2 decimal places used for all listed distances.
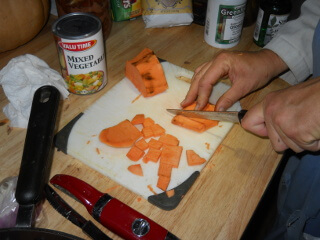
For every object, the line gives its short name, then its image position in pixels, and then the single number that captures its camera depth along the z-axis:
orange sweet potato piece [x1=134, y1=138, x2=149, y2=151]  0.87
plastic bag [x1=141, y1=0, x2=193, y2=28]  1.23
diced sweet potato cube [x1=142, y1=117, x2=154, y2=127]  0.93
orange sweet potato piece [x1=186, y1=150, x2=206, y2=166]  0.84
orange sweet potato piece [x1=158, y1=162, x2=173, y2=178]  0.81
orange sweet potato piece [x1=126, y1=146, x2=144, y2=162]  0.85
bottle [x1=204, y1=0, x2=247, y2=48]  1.06
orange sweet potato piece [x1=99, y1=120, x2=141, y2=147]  0.88
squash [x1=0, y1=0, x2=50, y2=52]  1.04
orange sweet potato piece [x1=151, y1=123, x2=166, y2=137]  0.90
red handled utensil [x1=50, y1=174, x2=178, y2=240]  0.64
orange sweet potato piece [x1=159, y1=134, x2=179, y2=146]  0.88
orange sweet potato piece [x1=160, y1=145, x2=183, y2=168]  0.84
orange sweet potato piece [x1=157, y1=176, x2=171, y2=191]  0.79
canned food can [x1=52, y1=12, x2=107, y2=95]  0.87
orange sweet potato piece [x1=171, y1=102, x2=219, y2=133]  0.91
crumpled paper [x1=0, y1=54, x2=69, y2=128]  0.94
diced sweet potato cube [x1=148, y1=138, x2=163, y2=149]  0.87
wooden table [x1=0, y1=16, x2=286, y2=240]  0.73
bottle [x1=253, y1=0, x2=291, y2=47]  1.08
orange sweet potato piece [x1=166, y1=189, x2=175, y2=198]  0.77
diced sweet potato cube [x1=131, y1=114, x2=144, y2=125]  0.93
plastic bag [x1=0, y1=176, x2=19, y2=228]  0.71
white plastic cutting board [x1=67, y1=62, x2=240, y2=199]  0.82
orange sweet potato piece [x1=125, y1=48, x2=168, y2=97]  1.01
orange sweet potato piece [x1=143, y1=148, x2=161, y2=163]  0.84
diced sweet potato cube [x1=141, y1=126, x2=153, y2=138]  0.90
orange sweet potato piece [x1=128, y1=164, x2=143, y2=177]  0.82
